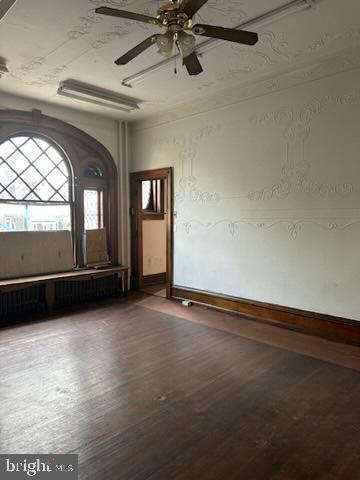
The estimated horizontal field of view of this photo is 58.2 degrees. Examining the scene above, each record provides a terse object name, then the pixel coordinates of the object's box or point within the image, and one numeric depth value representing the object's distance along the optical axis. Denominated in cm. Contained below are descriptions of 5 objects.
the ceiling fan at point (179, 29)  204
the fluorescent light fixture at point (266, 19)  259
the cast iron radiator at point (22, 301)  448
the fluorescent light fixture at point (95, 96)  426
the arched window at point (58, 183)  471
